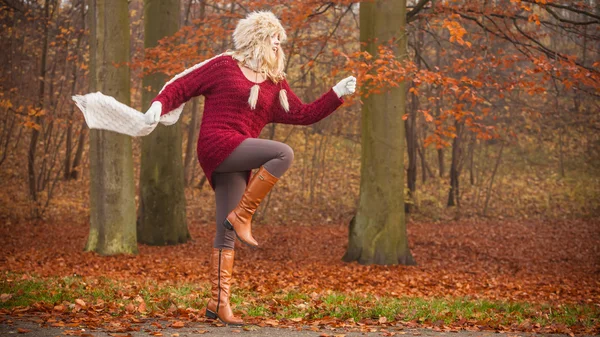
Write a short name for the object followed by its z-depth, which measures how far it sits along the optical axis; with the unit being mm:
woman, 4637
